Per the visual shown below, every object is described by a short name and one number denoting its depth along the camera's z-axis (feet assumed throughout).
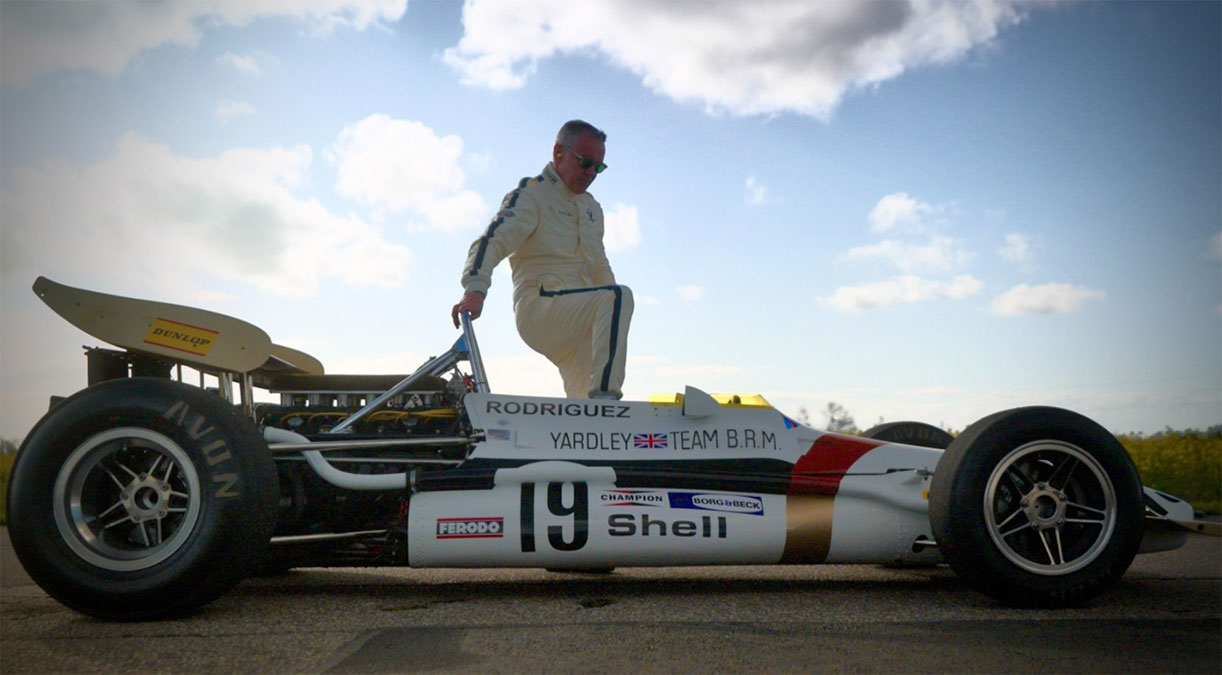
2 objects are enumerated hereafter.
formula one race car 11.07
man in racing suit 15.28
